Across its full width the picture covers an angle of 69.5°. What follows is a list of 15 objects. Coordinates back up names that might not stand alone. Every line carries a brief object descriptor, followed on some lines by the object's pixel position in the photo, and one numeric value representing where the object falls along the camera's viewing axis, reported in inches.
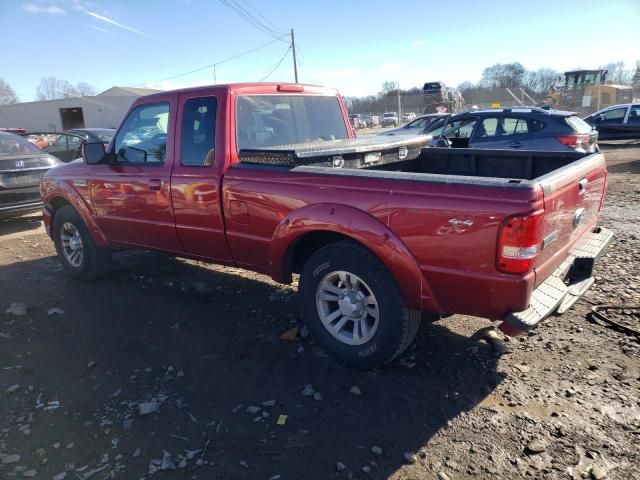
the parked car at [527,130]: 340.6
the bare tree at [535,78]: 2209.0
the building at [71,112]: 1576.0
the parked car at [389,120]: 1781.1
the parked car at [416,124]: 558.8
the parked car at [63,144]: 434.3
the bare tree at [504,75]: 2516.7
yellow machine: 959.5
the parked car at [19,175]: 310.7
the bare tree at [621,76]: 1802.9
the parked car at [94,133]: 433.4
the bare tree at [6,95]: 3014.3
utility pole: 1184.2
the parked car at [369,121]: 1904.5
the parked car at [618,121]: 673.6
